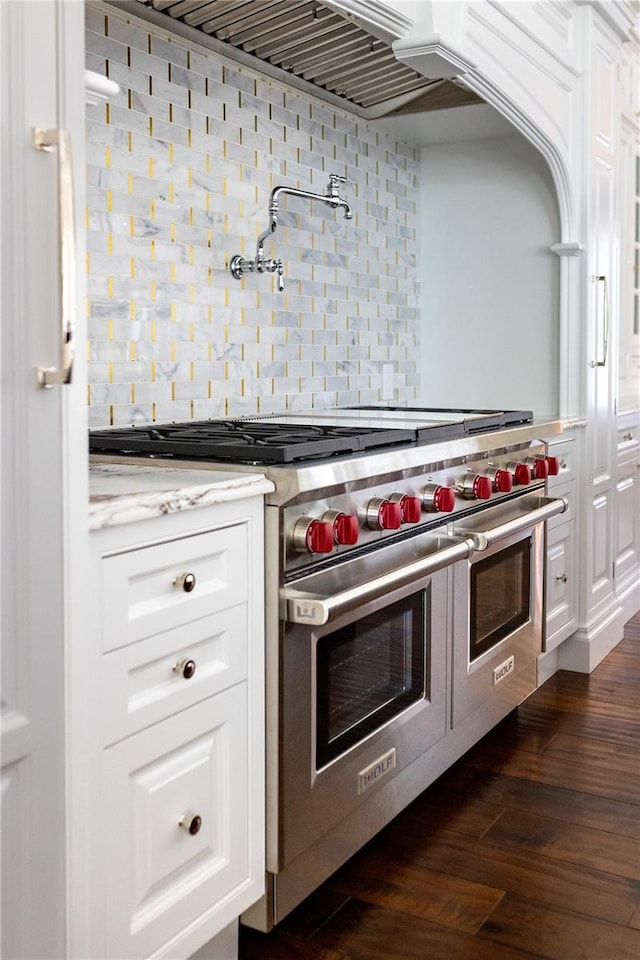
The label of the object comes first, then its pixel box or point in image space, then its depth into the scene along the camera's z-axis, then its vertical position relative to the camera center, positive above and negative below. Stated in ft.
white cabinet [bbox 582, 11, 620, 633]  12.60 +1.29
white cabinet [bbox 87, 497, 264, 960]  4.88 -1.63
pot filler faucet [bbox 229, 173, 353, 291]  9.32 +1.54
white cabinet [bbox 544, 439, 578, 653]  11.61 -1.64
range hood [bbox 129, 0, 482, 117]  8.21 +3.49
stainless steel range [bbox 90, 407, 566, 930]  6.07 -1.29
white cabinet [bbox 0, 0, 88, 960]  4.11 -0.24
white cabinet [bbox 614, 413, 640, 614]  14.37 -1.22
